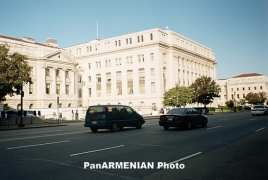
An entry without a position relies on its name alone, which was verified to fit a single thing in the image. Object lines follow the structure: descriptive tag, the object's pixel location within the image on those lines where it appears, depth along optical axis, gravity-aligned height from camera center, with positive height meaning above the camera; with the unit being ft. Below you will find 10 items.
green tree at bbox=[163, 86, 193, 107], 184.34 +7.62
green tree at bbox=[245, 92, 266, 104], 346.54 +9.62
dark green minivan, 57.47 -1.89
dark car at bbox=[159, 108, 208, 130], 58.53 -2.55
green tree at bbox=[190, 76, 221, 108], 201.57 +12.62
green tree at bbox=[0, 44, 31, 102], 92.53 +14.09
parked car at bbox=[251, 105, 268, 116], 128.98 -2.45
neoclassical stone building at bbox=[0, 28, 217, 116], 204.13 +34.71
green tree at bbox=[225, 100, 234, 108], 260.83 +1.80
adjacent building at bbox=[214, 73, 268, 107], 410.31 +32.56
